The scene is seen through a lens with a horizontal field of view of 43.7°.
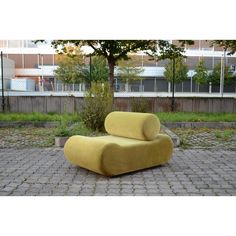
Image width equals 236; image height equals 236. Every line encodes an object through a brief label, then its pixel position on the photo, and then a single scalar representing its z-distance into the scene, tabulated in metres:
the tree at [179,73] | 14.81
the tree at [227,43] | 10.84
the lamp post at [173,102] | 12.62
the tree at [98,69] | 15.91
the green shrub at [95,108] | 7.70
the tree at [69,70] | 25.86
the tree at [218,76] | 28.72
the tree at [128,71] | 29.62
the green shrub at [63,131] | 6.84
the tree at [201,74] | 27.09
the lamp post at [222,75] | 24.34
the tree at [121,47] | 11.96
